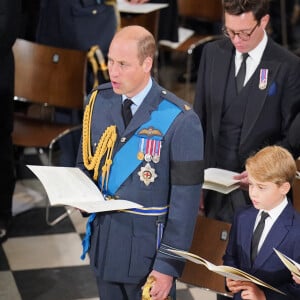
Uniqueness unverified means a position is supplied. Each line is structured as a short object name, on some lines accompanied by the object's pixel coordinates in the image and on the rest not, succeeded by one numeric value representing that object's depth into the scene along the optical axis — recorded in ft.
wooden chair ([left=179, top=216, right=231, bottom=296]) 24.85
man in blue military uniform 20.43
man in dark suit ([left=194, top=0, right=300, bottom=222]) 25.50
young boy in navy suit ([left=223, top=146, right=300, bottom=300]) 20.16
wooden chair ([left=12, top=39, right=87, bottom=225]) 35.73
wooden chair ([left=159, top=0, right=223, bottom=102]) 49.42
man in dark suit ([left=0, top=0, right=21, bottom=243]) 30.27
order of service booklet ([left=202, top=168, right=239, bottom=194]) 24.89
